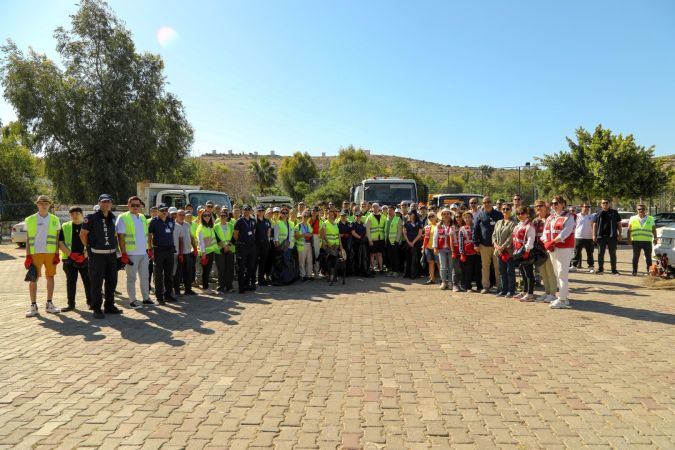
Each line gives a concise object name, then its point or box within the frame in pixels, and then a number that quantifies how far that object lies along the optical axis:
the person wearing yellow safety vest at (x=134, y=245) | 8.64
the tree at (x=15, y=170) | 37.94
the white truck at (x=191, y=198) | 15.79
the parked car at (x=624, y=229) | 22.15
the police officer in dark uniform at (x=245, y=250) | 10.45
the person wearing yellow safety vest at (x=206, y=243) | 10.34
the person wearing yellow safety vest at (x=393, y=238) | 12.70
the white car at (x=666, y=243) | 11.15
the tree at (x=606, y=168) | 28.95
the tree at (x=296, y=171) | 68.50
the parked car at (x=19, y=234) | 21.64
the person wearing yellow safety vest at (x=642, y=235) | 12.59
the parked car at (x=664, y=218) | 22.61
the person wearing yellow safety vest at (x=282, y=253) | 11.56
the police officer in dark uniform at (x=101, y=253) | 8.19
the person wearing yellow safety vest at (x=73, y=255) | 8.62
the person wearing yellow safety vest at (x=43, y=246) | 8.24
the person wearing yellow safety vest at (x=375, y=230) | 12.82
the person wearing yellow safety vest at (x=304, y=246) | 12.18
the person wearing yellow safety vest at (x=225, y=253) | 10.33
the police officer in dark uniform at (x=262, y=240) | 11.12
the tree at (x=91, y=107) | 27.88
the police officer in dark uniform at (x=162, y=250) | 9.16
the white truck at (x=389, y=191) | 16.92
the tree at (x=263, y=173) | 68.62
